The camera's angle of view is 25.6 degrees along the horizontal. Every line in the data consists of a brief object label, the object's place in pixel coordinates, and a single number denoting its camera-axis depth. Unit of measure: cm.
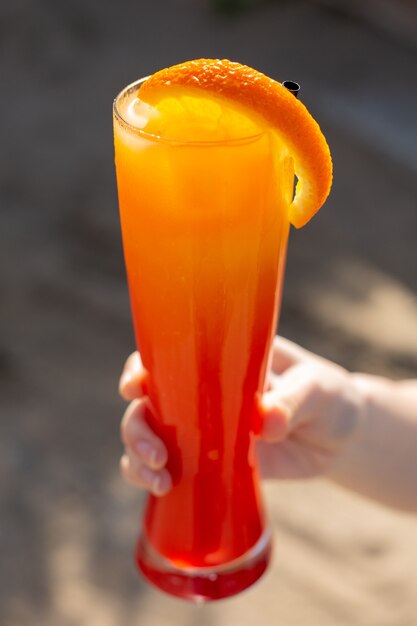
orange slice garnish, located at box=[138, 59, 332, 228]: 83
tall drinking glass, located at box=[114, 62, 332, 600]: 88
